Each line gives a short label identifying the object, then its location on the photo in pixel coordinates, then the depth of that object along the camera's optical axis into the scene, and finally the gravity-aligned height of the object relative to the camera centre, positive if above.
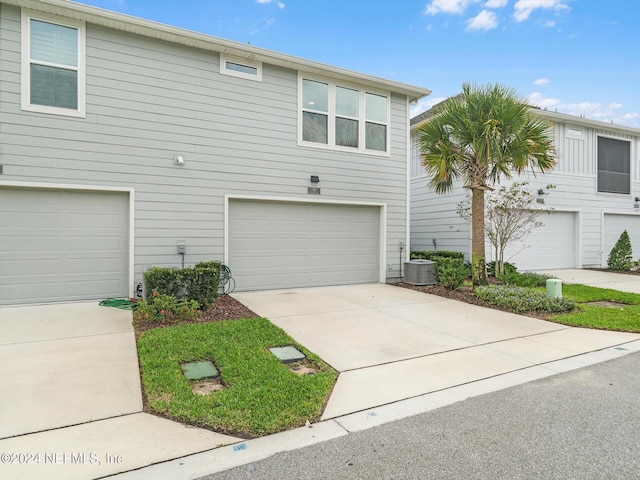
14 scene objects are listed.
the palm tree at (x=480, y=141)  7.52 +2.13
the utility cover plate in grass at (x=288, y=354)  4.15 -1.35
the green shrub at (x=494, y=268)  10.61 -0.82
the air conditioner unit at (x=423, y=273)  9.13 -0.84
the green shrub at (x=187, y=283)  5.86 -0.74
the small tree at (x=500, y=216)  9.79 +0.67
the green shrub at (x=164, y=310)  5.51 -1.10
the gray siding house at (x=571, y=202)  12.19 +1.35
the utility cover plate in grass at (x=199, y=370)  3.62 -1.36
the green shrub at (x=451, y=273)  8.45 -0.78
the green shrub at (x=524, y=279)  9.16 -1.01
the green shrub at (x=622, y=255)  12.80 -0.49
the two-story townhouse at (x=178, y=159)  6.47 +1.65
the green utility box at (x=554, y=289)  6.93 -0.92
